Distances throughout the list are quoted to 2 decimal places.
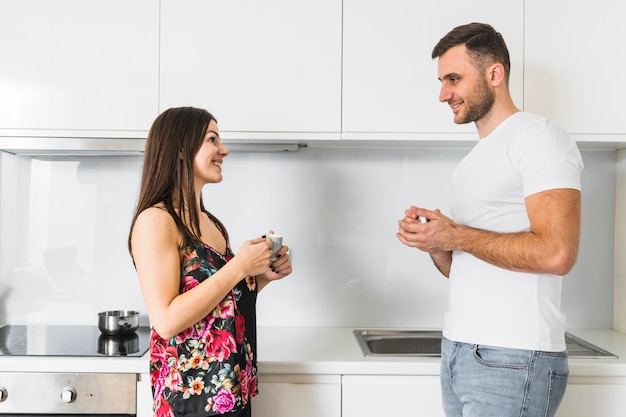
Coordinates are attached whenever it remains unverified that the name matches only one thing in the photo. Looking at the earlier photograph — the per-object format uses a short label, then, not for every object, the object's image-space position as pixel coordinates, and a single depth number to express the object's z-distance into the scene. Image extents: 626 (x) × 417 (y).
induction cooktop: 1.83
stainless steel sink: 2.19
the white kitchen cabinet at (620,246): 2.28
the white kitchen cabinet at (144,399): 1.73
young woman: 1.37
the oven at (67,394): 1.72
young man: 1.27
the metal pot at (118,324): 2.06
